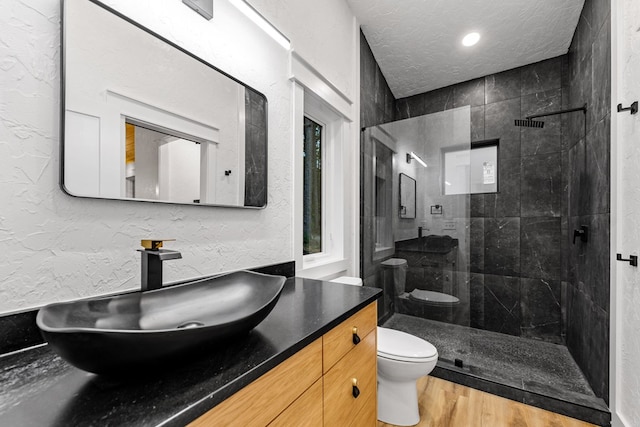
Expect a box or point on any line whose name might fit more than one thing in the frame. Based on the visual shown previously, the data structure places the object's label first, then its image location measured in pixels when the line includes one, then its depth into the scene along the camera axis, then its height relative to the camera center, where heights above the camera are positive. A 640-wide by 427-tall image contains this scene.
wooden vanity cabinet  0.55 -0.46
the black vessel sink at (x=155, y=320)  0.44 -0.25
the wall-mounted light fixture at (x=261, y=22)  1.25 +0.94
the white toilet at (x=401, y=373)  1.50 -0.90
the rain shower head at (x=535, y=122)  2.06 +0.81
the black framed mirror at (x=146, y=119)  0.78 +0.33
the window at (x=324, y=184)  2.10 +0.22
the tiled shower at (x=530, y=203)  2.14 +0.10
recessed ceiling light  2.40 +1.56
